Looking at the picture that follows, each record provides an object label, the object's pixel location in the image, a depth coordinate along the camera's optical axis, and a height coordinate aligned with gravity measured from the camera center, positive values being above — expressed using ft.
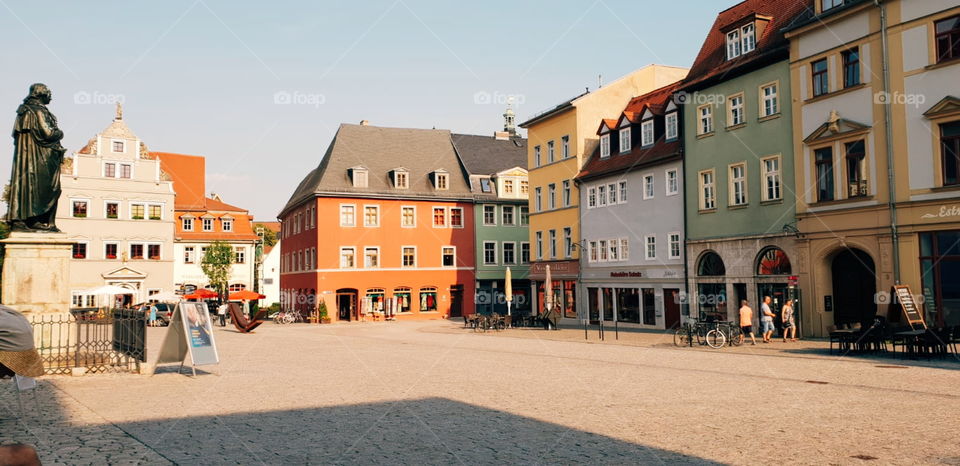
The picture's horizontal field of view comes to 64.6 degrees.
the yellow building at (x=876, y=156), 76.48 +12.07
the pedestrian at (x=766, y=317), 86.33 -5.61
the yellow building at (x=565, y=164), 146.51 +21.69
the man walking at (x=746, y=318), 84.53 -5.49
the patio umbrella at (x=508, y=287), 135.64 -2.63
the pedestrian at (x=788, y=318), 88.07 -5.80
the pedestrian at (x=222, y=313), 164.14 -8.08
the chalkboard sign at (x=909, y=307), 66.74 -3.62
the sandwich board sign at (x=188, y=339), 54.85 -4.49
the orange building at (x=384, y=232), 181.78 +10.64
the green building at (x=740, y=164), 96.37 +14.23
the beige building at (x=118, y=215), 195.11 +16.68
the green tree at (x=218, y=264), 215.10 +3.79
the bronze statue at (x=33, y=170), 52.70 +7.69
